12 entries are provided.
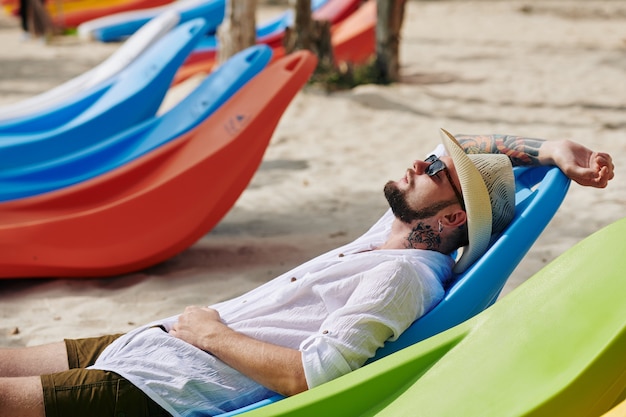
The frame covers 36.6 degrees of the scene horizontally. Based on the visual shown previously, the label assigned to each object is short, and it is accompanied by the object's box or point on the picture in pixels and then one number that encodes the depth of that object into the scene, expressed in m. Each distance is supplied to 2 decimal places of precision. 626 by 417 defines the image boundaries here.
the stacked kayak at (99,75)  5.57
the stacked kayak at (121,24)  11.39
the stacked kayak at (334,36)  9.59
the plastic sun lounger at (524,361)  1.97
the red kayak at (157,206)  4.32
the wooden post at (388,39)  9.04
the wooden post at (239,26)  8.16
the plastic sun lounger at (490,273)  2.43
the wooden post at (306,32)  8.78
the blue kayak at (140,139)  4.67
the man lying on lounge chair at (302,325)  2.36
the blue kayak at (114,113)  4.96
